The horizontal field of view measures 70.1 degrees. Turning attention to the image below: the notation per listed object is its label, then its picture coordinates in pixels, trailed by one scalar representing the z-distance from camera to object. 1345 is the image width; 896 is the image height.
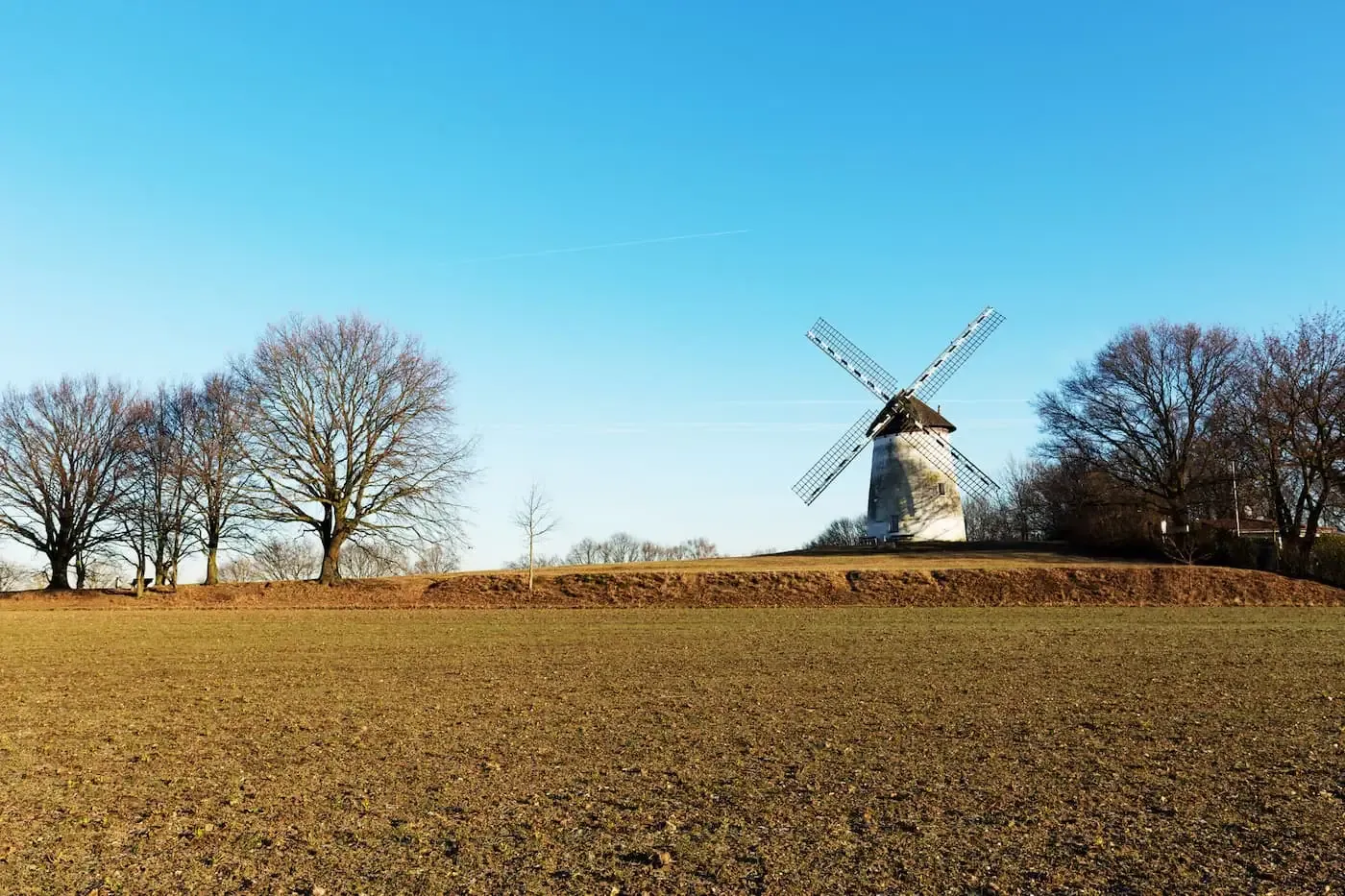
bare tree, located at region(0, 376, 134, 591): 54.38
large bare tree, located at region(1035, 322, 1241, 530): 58.16
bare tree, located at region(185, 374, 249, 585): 49.34
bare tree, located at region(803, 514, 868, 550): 116.25
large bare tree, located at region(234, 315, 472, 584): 48.50
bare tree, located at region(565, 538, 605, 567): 159.12
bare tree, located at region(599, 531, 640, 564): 156.00
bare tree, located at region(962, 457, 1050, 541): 79.00
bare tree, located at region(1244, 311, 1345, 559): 47.41
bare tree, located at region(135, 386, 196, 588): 53.00
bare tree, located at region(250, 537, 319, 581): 96.06
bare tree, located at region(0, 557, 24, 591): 103.27
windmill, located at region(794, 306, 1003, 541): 60.56
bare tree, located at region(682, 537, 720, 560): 143.52
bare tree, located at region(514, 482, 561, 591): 50.12
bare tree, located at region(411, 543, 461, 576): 51.62
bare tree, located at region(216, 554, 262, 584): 107.81
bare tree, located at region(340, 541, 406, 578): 50.25
